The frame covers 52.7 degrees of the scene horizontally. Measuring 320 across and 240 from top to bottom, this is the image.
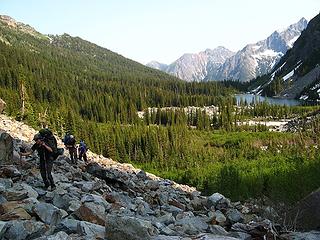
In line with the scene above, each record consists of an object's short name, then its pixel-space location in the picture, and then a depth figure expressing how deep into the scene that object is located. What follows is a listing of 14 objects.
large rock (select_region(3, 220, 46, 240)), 7.28
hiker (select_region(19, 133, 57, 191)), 12.64
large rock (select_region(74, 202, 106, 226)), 9.32
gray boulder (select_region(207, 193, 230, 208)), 18.68
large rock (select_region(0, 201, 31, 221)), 8.62
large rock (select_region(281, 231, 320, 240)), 9.84
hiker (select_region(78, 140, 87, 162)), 29.43
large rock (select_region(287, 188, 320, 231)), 13.05
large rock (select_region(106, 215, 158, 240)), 7.34
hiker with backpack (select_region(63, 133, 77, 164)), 25.45
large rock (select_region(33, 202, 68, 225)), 8.79
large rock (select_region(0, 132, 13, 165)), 15.57
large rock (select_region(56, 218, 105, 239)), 7.71
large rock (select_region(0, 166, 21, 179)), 13.92
